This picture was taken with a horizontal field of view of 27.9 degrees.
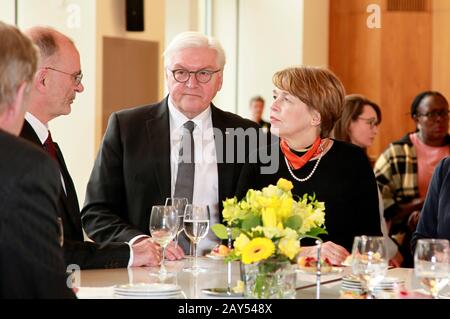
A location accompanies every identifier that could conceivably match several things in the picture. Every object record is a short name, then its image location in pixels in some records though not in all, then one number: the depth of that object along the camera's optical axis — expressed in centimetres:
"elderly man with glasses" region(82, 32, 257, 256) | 395
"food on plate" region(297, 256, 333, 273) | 318
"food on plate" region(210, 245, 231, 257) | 287
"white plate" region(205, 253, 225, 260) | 353
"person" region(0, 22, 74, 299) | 181
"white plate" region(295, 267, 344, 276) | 317
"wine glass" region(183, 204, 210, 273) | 311
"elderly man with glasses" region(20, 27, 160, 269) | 322
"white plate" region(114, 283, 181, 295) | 262
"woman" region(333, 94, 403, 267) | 621
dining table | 272
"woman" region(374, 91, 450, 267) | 646
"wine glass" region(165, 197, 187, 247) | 327
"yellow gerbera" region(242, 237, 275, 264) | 250
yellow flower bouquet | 252
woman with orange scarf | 380
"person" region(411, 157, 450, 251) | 361
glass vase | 257
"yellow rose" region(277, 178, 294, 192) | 270
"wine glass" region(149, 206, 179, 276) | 306
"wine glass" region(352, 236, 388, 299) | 258
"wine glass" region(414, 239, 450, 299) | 250
